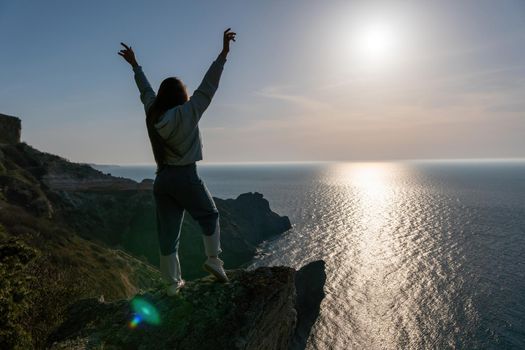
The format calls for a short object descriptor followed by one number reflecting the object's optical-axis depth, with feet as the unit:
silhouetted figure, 16.39
